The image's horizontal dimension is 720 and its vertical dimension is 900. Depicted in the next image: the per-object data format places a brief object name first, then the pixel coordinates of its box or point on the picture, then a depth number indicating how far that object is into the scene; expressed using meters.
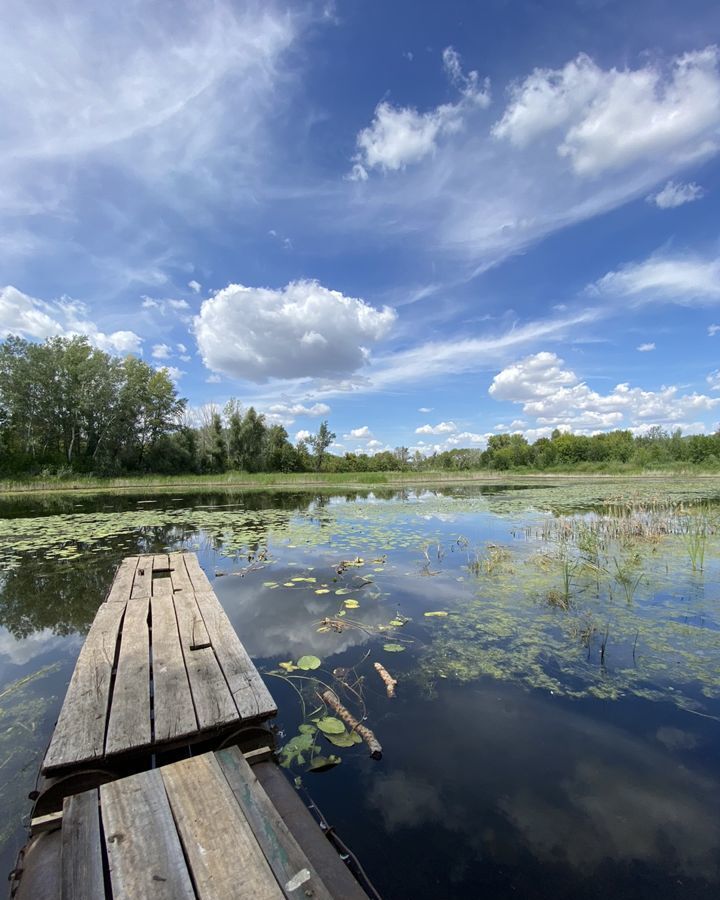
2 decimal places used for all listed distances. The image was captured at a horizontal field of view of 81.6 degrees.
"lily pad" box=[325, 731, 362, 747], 2.61
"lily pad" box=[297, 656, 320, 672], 3.56
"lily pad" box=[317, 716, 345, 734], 2.71
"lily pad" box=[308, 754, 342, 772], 2.41
